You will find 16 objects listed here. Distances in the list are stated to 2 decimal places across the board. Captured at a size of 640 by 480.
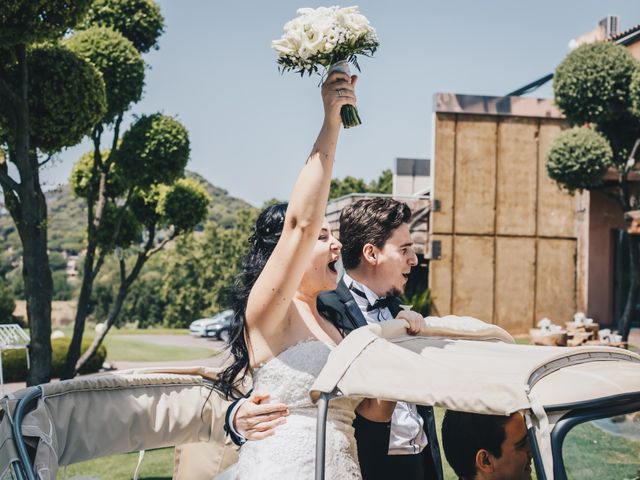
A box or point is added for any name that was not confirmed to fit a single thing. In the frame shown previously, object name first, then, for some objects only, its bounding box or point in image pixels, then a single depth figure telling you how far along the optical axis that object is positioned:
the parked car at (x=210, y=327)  35.31
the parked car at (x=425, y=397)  2.03
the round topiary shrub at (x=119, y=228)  16.33
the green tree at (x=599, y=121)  15.78
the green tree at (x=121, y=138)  12.25
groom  3.15
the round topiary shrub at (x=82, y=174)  16.61
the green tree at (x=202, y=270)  54.72
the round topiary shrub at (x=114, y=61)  12.01
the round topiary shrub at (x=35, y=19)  7.69
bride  2.39
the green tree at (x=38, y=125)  9.03
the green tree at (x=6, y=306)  36.31
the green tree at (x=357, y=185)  68.81
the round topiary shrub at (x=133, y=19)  13.26
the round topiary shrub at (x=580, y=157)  16.30
